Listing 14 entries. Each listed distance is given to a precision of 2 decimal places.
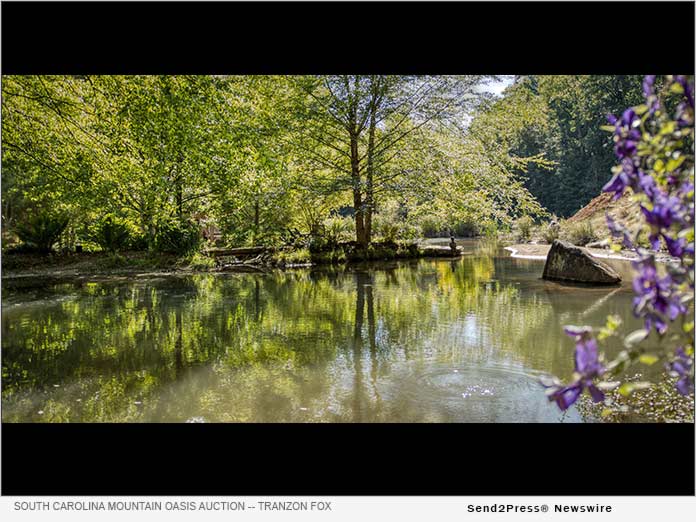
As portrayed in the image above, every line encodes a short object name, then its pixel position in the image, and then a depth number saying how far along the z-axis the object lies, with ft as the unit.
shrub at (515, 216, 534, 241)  57.67
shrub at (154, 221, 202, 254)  39.50
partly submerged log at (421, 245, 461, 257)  44.88
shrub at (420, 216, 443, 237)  66.91
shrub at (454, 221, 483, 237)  76.74
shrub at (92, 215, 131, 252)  39.88
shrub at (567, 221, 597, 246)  48.42
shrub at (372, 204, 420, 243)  45.34
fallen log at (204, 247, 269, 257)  40.86
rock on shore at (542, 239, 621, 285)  25.64
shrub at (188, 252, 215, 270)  36.70
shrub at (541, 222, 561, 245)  50.26
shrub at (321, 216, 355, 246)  43.71
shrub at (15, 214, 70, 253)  38.09
